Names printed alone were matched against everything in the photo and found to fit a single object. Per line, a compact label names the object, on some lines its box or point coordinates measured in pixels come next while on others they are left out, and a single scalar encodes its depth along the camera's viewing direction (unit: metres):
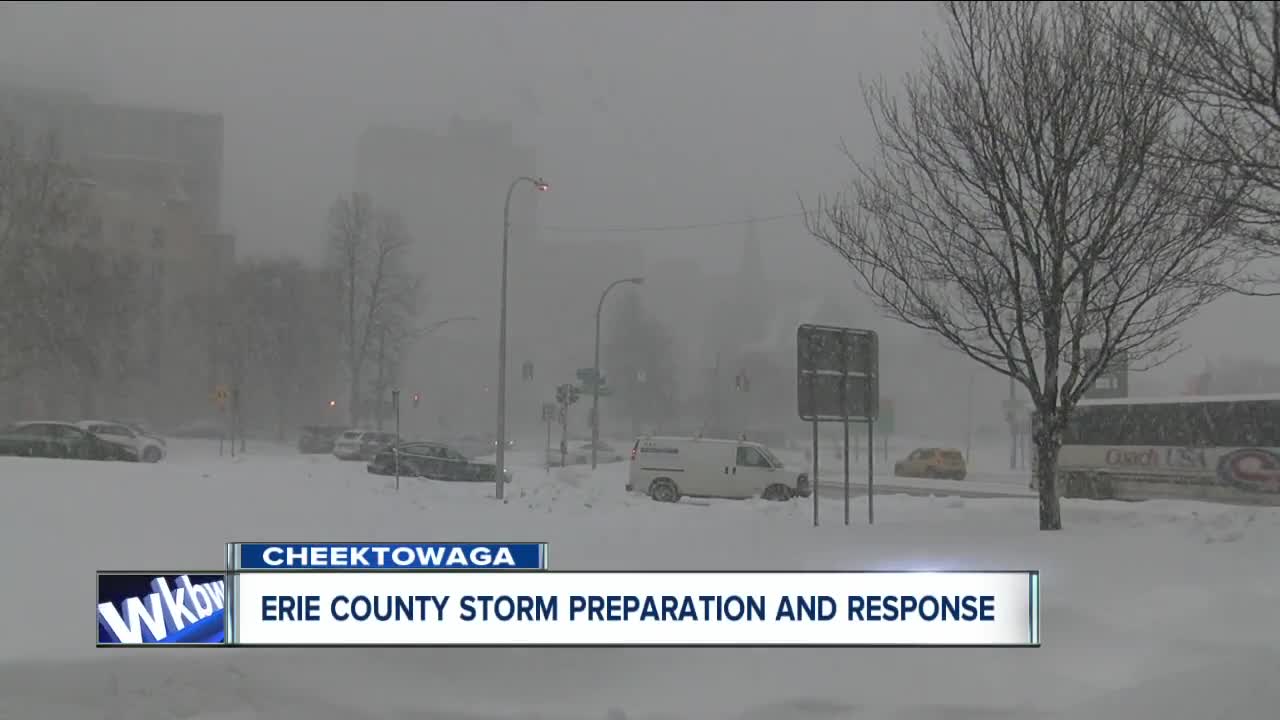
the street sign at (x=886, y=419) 48.43
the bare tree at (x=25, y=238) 36.41
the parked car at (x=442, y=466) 27.55
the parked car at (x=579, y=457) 39.94
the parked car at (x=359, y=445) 40.94
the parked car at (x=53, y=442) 25.94
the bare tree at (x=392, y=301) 48.53
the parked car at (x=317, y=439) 47.12
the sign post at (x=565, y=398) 30.03
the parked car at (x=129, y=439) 29.41
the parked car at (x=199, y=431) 55.56
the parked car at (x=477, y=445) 47.81
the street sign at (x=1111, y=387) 28.24
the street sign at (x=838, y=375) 14.82
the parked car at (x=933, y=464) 43.03
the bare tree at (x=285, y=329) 53.16
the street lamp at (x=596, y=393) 29.67
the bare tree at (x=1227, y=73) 10.20
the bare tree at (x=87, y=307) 37.06
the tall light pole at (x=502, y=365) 23.12
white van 24.30
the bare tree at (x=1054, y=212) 12.37
